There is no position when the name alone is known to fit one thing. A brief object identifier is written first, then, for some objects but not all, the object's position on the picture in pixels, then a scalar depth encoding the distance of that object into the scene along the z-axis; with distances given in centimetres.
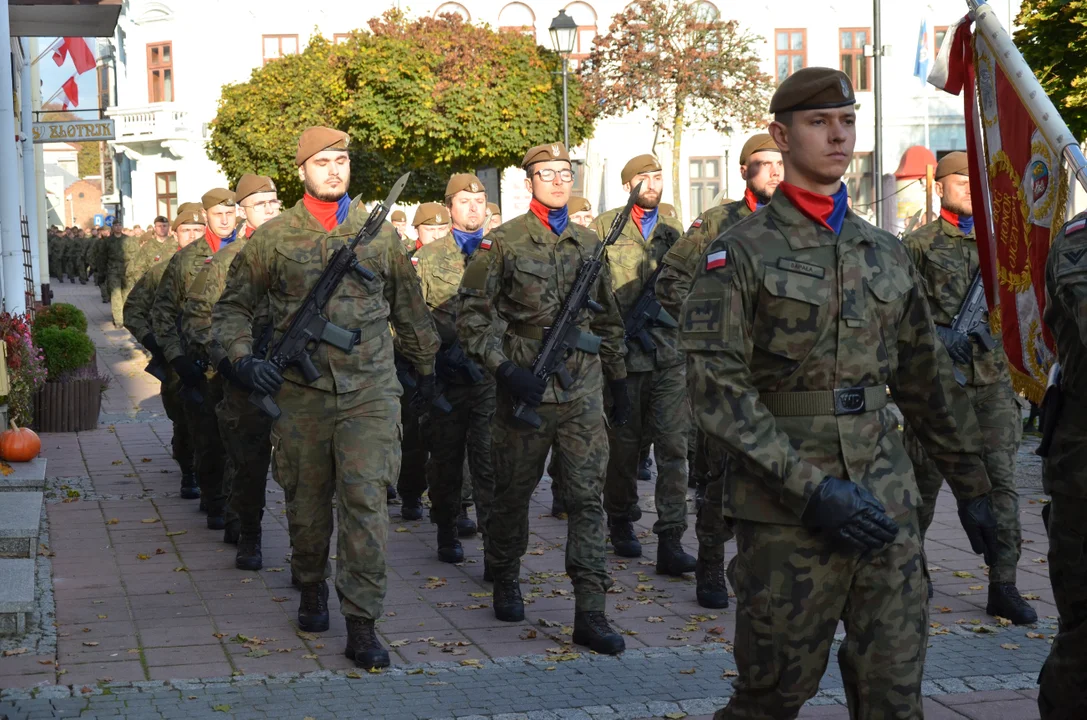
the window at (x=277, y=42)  4788
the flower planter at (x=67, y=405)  1427
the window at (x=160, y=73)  4947
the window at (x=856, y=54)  4722
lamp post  2328
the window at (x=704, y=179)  4706
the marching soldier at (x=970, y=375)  684
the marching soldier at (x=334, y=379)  630
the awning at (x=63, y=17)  1534
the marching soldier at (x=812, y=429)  379
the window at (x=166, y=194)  5122
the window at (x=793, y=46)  4753
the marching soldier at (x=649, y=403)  804
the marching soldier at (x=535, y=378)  659
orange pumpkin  1035
